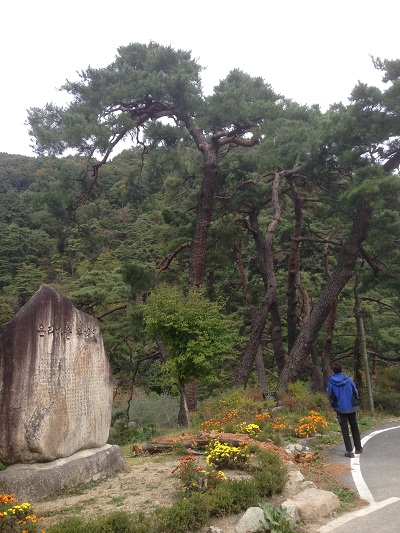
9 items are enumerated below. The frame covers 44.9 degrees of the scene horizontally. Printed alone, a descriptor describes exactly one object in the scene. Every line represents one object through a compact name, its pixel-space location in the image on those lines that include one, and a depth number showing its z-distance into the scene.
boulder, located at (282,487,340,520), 5.46
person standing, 8.05
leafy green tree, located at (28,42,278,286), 15.70
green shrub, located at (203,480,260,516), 5.54
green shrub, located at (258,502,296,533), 4.96
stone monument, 6.91
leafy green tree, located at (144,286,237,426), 12.63
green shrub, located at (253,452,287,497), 6.18
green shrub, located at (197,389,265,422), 12.11
